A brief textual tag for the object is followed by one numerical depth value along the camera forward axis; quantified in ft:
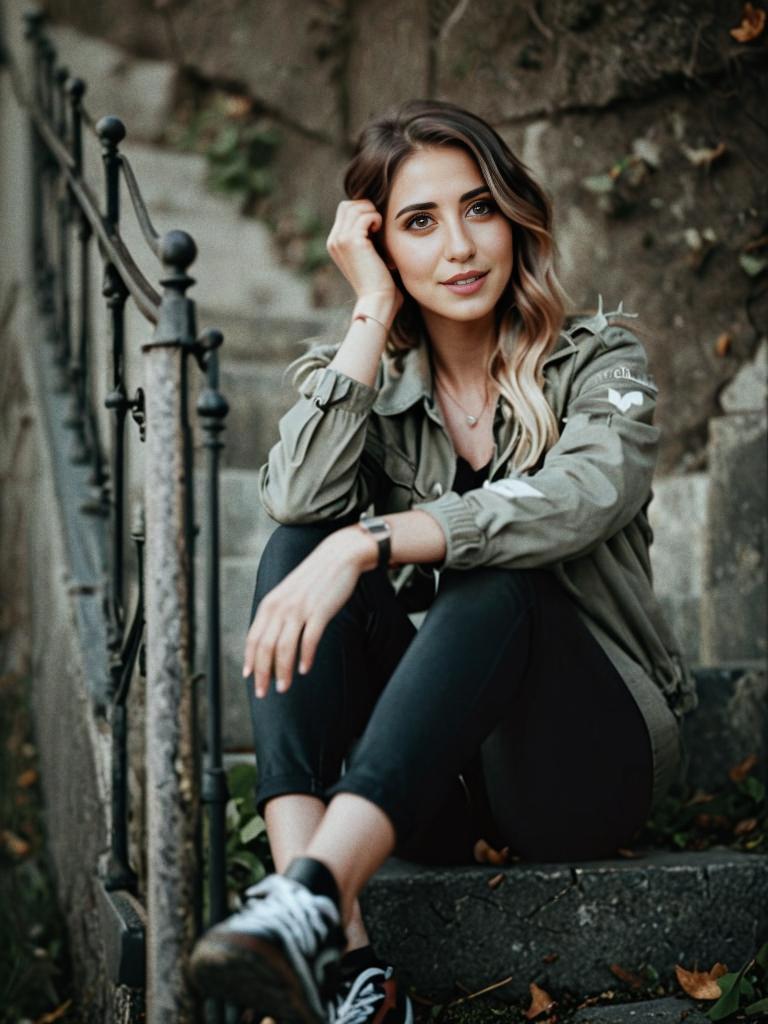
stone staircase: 6.79
